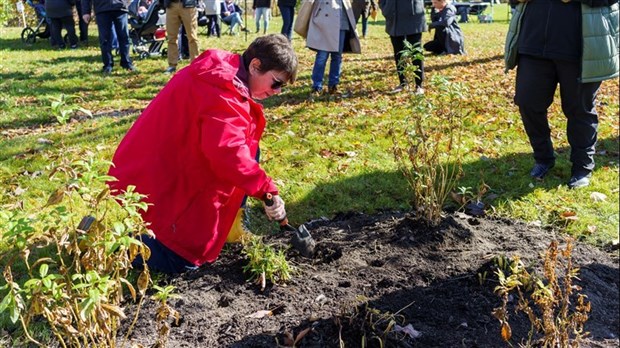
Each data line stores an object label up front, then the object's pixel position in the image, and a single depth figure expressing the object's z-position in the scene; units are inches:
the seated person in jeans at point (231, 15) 654.8
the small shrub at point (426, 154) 143.3
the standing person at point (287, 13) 476.4
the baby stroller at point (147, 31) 470.3
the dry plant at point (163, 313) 88.4
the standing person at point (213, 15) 601.3
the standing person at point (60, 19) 512.4
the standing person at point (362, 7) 523.2
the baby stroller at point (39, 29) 559.3
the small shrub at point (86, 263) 75.8
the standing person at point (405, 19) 313.7
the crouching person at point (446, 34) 448.2
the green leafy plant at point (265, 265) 133.6
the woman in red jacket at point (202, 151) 121.3
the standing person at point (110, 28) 382.6
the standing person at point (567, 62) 183.2
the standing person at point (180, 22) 371.9
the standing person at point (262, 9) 633.0
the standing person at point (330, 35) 314.0
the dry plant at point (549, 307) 92.7
